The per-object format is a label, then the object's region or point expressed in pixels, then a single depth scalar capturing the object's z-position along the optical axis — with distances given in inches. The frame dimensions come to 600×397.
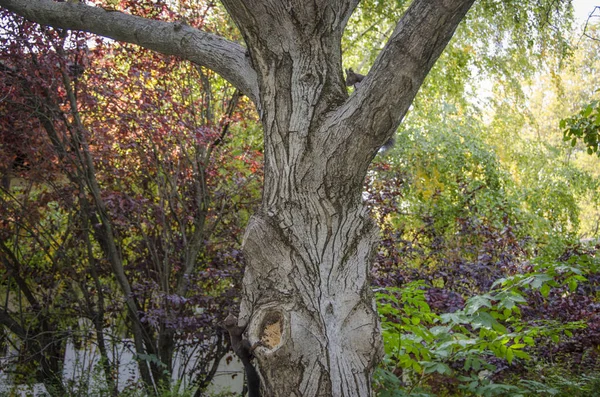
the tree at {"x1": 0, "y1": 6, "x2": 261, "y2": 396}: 224.8
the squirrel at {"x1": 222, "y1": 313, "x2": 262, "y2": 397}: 117.8
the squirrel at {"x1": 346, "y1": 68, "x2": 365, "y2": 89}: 133.3
